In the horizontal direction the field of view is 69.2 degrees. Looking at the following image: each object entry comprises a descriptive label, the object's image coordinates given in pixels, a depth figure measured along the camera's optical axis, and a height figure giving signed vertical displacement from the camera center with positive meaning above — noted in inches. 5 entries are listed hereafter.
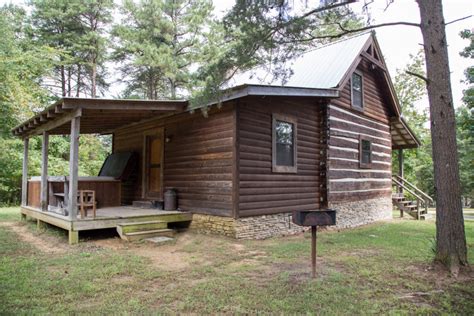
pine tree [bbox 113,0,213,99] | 817.5 +335.0
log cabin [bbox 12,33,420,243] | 305.0 +21.8
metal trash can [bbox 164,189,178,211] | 363.3 -27.6
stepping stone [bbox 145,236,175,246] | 283.4 -54.9
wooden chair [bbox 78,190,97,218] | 284.4 -24.8
